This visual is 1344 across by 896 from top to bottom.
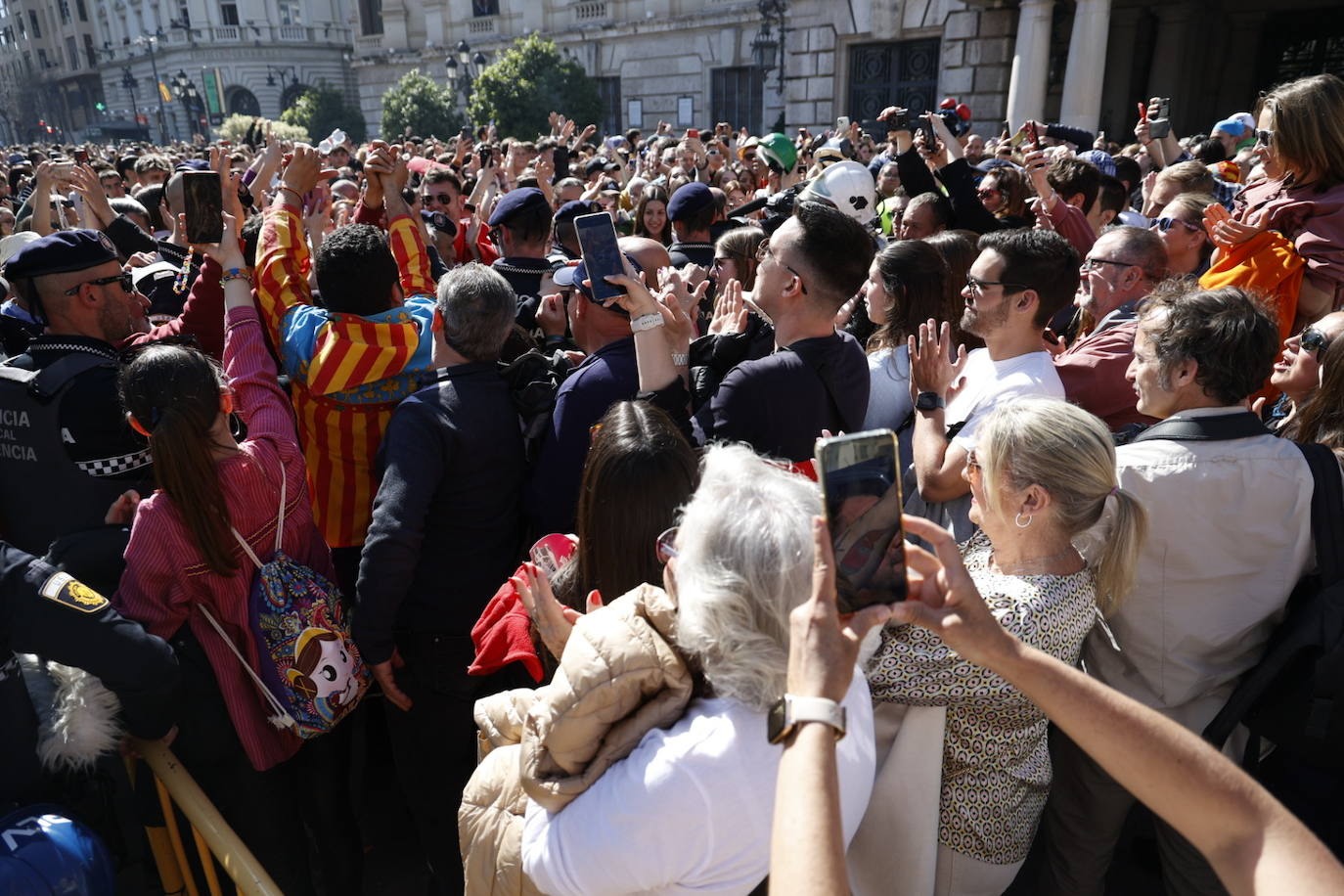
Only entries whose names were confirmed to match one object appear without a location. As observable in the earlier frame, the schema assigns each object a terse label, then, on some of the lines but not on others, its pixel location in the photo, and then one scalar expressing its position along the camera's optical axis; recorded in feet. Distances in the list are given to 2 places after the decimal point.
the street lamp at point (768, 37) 67.67
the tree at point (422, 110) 96.73
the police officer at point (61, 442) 8.23
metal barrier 6.47
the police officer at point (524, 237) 14.82
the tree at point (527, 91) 85.46
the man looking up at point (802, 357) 8.59
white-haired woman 4.37
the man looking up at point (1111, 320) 9.97
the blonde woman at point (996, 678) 5.98
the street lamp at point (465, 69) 93.06
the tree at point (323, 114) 124.47
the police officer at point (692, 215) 17.76
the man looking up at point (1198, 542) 6.97
